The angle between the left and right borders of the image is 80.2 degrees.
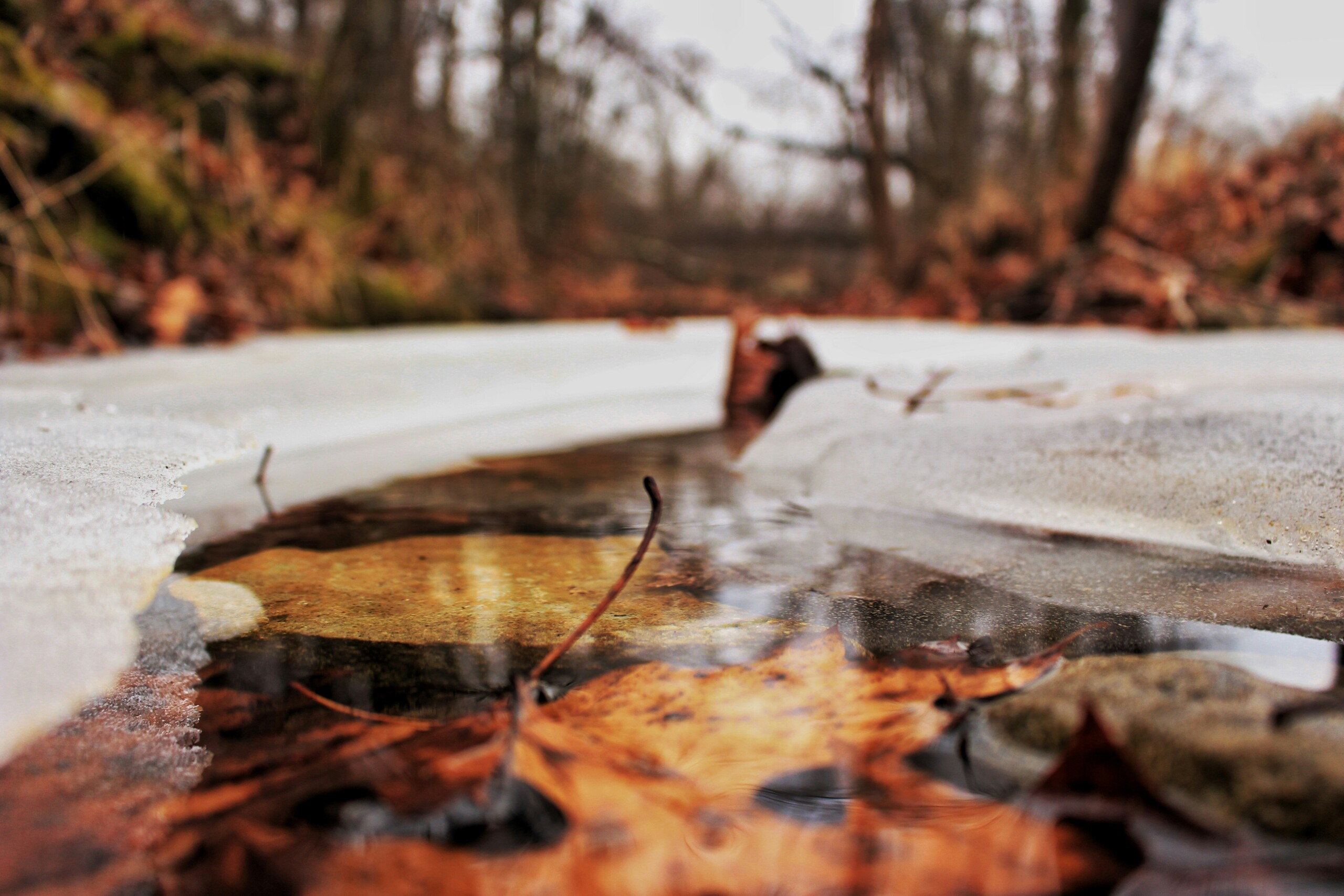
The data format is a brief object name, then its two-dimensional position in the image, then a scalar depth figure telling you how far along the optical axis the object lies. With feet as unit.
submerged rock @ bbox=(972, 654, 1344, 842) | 1.63
